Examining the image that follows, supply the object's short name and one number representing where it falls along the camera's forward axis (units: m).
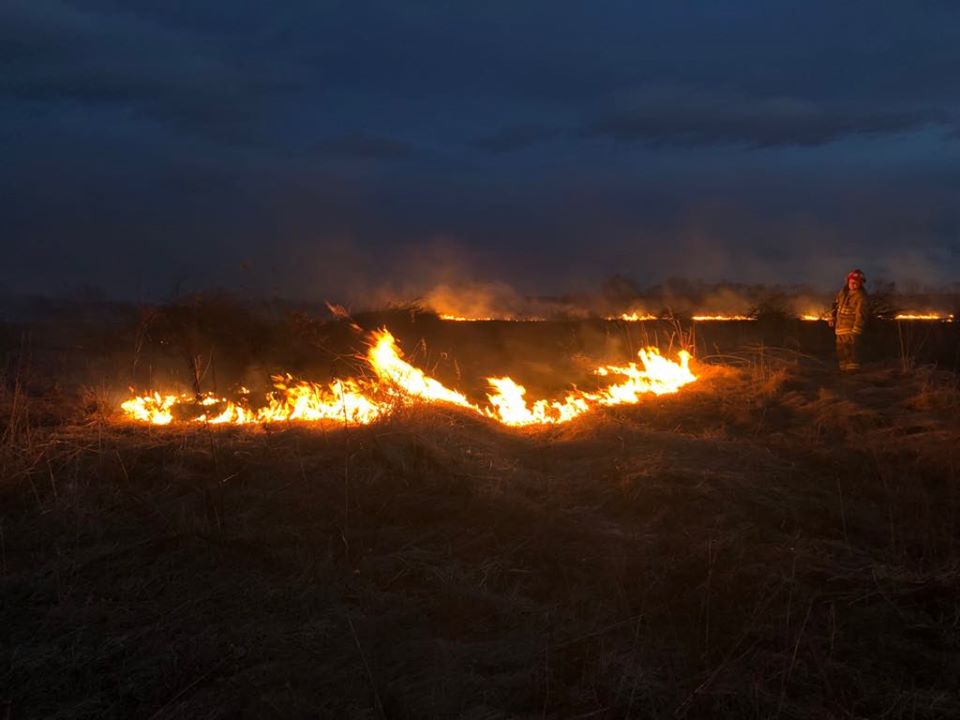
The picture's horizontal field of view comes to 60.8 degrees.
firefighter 13.09
